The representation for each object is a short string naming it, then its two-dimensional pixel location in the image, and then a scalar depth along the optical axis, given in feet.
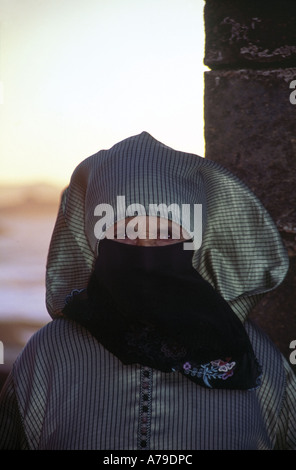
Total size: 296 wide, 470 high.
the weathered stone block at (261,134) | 9.15
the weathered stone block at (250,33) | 9.12
